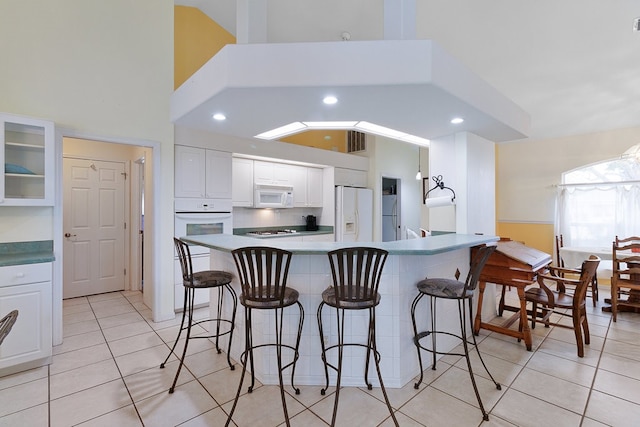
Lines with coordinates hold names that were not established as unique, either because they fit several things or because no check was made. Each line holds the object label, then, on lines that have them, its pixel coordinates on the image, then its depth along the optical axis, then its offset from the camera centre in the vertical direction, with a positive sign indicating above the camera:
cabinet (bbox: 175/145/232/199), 3.59 +0.52
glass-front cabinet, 2.51 +0.46
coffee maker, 5.61 -0.19
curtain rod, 4.56 +0.50
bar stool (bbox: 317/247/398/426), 1.66 -0.50
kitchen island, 2.13 -0.83
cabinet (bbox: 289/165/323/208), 5.16 +0.51
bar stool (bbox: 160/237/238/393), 2.21 -0.53
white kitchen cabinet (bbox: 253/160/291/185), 4.62 +0.67
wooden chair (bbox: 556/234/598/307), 3.87 -0.83
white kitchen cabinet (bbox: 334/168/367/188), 5.57 +0.72
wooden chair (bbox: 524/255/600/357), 2.57 -0.81
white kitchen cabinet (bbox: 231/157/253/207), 4.34 +0.48
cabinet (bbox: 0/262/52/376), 2.22 -0.81
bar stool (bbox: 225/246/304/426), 1.67 -0.51
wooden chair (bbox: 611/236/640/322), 3.32 -0.75
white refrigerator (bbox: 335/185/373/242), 5.46 -0.02
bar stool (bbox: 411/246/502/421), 1.95 -0.53
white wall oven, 3.53 -0.15
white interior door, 4.12 -0.21
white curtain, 4.58 +0.01
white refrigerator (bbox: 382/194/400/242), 6.67 -0.02
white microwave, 4.56 +0.28
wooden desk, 2.67 -0.58
